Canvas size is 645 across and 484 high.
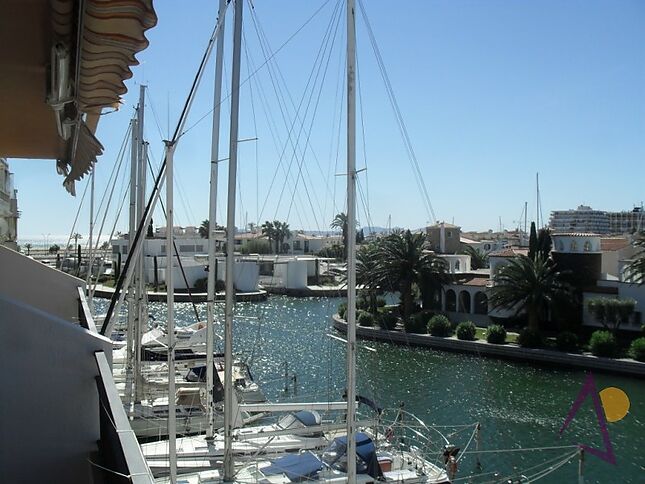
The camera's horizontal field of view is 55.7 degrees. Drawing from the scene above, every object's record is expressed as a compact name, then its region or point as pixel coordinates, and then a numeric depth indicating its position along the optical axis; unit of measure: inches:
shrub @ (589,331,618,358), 1094.4
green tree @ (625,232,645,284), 1177.6
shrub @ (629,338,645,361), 1049.5
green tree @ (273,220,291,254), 3558.1
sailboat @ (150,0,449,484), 408.2
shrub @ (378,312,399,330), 1461.6
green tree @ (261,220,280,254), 3555.6
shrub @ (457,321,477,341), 1283.2
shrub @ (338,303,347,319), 1529.0
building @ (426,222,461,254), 2876.5
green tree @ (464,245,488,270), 2600.9
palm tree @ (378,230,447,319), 1483.8
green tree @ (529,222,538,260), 1391.5
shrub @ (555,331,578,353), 1165.8
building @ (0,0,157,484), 135.2
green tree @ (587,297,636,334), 1234.0
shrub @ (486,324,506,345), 1240.2
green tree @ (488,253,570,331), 1268.5
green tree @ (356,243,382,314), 1498.5
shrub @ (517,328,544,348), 1201.4
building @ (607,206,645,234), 5875.5
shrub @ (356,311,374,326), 1480.1
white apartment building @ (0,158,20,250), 457.8
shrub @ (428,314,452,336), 1333.7
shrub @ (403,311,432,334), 1392.7
